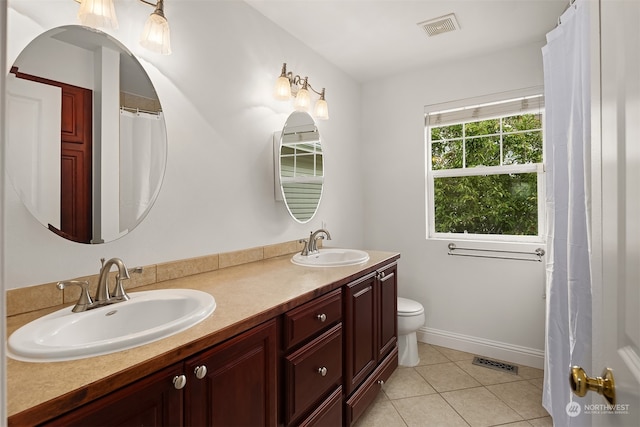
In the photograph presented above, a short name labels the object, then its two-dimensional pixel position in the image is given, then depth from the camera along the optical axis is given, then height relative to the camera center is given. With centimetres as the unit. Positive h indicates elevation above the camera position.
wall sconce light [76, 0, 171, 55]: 118 +76
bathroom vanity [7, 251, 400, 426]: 68 -43
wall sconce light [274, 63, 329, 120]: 208 +85
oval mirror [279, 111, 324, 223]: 218 +35
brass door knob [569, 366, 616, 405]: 59 -33
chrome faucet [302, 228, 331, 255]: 220 -21
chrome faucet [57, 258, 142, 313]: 104 -26
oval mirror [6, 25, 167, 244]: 108 +31
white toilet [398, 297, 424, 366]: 242 -89
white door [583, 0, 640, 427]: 51 +0
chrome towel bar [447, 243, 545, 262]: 245 -32
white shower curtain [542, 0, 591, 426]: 147 +2
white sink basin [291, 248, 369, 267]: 186 -29
